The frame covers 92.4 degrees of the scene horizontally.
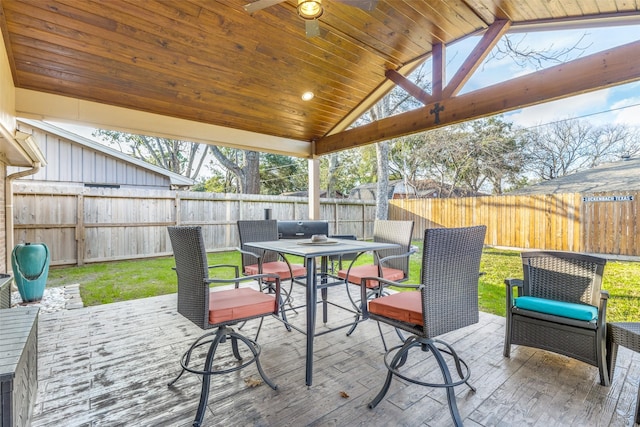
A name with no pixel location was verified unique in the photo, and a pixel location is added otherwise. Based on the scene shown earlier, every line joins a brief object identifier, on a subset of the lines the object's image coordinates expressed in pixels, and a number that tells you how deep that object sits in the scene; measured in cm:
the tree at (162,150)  1501
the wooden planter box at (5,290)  221
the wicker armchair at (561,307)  201
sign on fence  600
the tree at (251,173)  1048
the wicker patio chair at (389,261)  277
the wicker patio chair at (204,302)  175
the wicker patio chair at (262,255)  308
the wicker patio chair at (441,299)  162
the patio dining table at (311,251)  207
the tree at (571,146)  1087
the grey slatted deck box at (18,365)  108
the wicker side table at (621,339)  172
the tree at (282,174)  1627
